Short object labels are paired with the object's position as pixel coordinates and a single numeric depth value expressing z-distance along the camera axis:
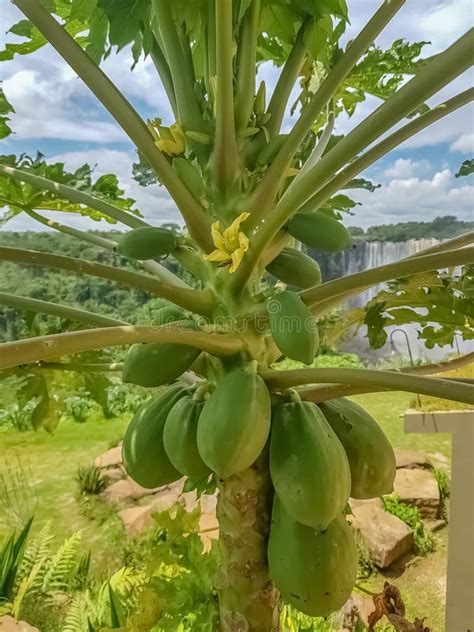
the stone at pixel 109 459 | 1.88
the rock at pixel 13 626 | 1.22
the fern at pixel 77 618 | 1.20
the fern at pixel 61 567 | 1.42
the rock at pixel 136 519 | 1.64
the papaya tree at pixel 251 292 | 0.48
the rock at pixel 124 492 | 1.81
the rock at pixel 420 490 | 1.72
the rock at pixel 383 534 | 1.49
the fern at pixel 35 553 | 1.47
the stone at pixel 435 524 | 1.66
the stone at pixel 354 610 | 1.26
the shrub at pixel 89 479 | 1.72
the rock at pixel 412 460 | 1.83
